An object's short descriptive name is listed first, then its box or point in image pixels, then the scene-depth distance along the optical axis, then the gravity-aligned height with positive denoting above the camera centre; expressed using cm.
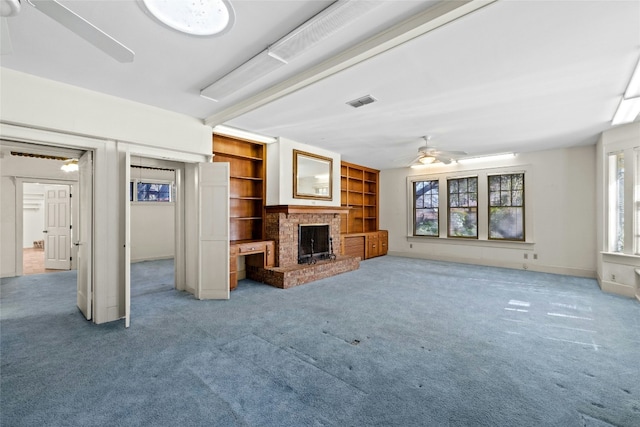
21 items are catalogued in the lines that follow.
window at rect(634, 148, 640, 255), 443 +22
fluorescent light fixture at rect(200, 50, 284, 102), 268 +145
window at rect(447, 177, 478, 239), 757 +19
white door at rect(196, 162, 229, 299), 439 -24
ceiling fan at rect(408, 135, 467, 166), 535 +113
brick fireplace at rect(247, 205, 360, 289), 516 -87
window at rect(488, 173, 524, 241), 687 +17
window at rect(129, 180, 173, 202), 802 +64
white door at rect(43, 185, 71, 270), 671 -36
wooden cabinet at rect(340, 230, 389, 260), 761 -88
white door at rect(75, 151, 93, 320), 352 -30
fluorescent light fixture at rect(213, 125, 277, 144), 493 +147
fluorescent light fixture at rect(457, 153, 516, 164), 693 +143
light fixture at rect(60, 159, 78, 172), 612 +104
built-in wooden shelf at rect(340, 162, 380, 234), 830 +52
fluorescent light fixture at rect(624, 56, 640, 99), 293 +148
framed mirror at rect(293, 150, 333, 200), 603 +85
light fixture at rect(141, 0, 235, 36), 199 +148
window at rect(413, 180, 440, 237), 832 +17
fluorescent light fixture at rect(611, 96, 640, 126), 363 +146
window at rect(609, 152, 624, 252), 485 +21
